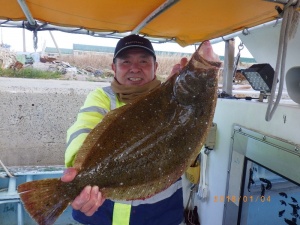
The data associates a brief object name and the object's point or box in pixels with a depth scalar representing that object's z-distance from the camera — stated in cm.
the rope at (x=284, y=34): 146
